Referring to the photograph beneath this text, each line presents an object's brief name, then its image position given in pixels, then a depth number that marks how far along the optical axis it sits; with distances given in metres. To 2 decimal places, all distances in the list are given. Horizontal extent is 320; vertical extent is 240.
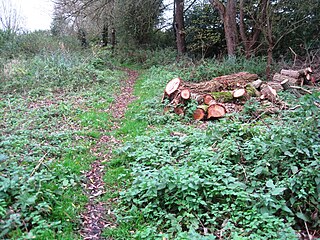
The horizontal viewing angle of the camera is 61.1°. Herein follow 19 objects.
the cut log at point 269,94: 7.36
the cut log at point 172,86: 7.41
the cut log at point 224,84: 8.51
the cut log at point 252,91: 7.95
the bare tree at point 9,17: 15.72
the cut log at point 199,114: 6.75
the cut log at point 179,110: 6.97
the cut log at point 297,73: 9.11
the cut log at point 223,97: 7.65
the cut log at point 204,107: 6.80
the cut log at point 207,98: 7.35
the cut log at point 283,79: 9.02
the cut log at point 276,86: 8.66
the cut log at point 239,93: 7.63
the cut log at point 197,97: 7.37
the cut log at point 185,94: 6.99
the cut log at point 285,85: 8.77
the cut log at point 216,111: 6.67
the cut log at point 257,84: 8.39
